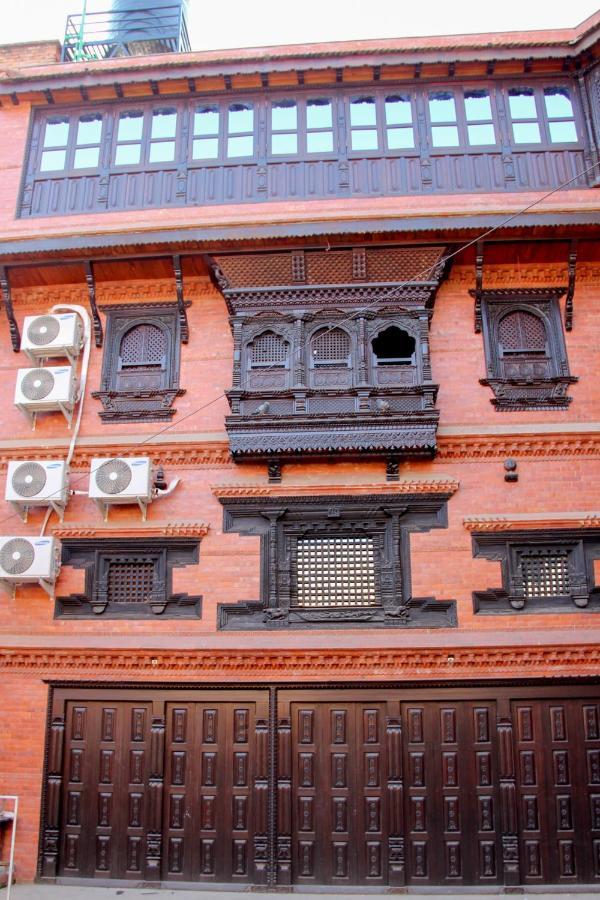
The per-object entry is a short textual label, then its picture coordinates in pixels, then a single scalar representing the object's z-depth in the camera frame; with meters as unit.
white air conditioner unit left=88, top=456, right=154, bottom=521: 10.98
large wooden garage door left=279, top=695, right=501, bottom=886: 9.95
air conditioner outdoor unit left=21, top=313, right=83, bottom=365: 11.75
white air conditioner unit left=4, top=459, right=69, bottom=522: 11.18
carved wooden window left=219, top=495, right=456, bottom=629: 10.70
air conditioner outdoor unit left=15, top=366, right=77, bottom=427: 11.50
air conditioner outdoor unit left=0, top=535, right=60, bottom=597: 10.84
